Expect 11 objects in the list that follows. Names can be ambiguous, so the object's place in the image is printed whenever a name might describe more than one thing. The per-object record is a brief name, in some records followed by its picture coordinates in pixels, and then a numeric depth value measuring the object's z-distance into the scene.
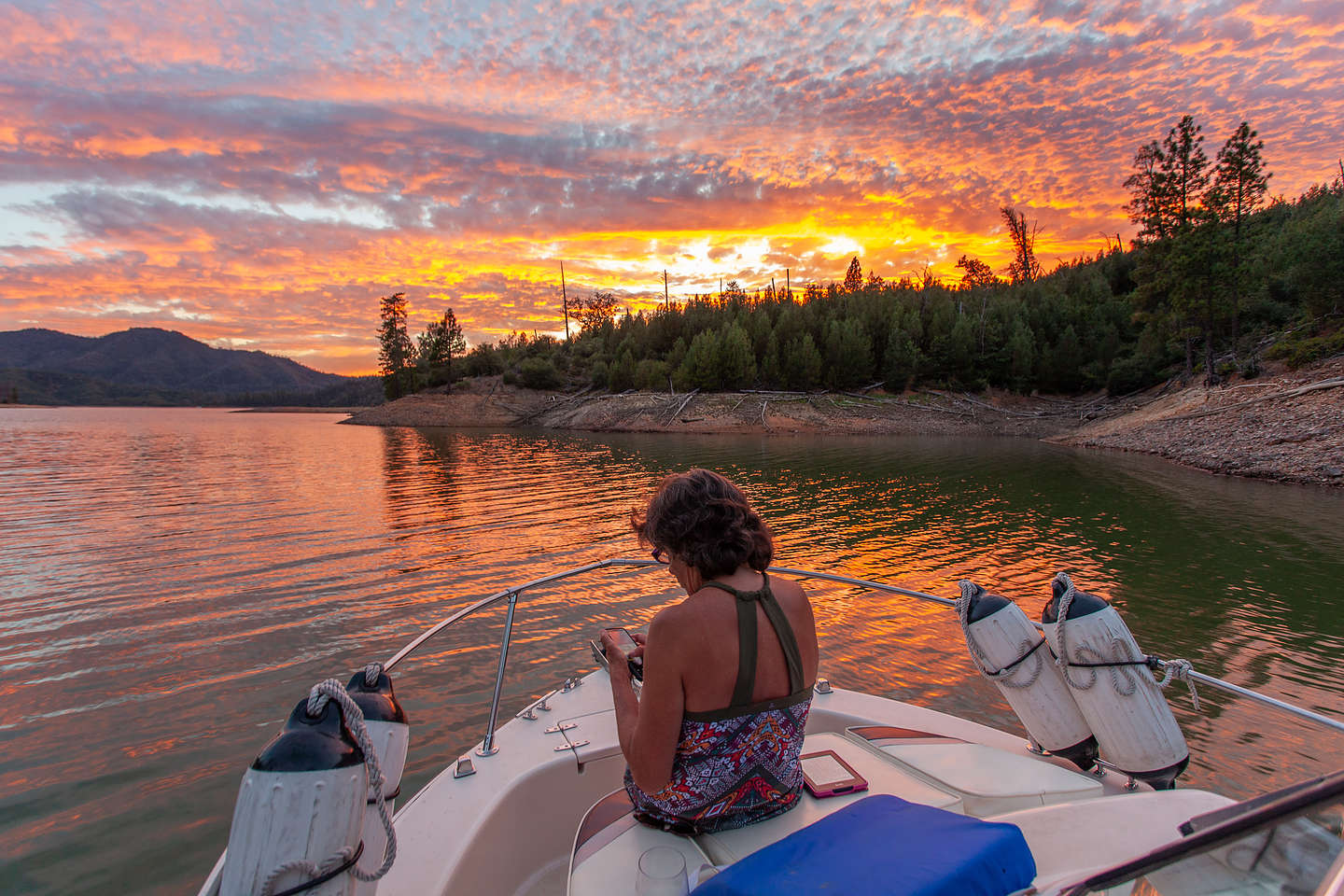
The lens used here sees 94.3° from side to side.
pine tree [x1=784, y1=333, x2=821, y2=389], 48.28
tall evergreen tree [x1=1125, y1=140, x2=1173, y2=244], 30.02
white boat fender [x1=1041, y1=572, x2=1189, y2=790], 2.53
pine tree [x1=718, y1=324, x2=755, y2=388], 49.16
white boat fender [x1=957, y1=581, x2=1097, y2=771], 2.74
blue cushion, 1.42
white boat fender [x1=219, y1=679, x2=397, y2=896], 1.42
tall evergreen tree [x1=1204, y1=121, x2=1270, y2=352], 27.14
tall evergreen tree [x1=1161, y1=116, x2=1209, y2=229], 28.64
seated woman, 1.86
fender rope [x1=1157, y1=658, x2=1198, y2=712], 2.50
